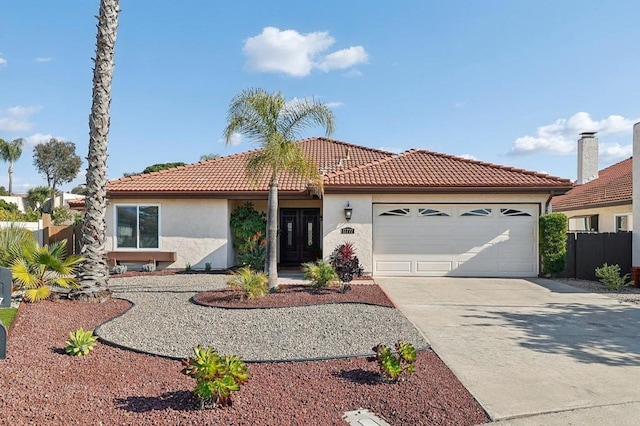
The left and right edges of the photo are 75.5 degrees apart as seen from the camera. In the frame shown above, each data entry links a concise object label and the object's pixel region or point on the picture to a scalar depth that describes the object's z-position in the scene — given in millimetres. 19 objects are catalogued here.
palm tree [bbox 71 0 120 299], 8930
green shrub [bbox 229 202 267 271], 14711
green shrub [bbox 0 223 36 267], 8352
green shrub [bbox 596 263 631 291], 11766
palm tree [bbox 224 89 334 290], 10133
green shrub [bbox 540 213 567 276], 13078
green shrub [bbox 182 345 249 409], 3795
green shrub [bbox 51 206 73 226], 27662
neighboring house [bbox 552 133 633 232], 17203
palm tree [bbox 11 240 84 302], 7758
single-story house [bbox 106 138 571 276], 13664
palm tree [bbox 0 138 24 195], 53406
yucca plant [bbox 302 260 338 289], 10469
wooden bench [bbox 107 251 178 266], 14875
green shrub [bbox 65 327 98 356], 5359
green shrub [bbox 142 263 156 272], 14625
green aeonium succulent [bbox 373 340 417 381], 4598
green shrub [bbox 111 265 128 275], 14234
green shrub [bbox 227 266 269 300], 9250
